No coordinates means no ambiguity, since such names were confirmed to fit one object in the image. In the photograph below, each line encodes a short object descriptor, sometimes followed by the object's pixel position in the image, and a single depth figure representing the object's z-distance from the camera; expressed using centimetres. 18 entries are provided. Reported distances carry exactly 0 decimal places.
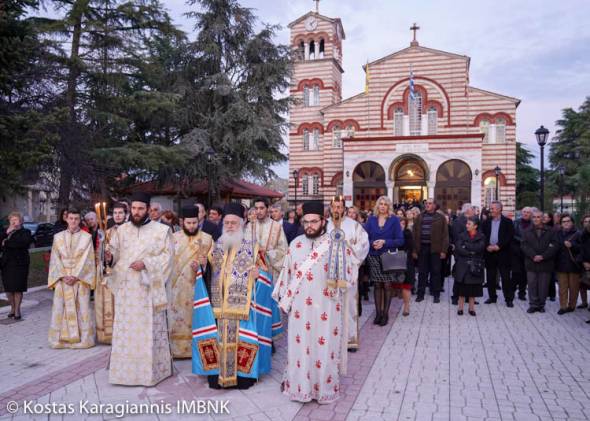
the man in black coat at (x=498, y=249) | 970
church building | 3155
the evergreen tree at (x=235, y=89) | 2084
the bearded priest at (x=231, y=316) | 515
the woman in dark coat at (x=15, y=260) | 840
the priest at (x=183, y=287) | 620
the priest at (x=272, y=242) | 632
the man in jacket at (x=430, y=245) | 995
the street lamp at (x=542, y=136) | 1516
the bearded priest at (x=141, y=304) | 522
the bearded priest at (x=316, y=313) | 477
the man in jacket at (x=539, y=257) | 910
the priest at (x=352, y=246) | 520
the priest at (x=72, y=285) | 684
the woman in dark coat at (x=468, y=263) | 865
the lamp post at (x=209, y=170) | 1903
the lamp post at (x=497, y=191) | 2797
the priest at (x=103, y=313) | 710
